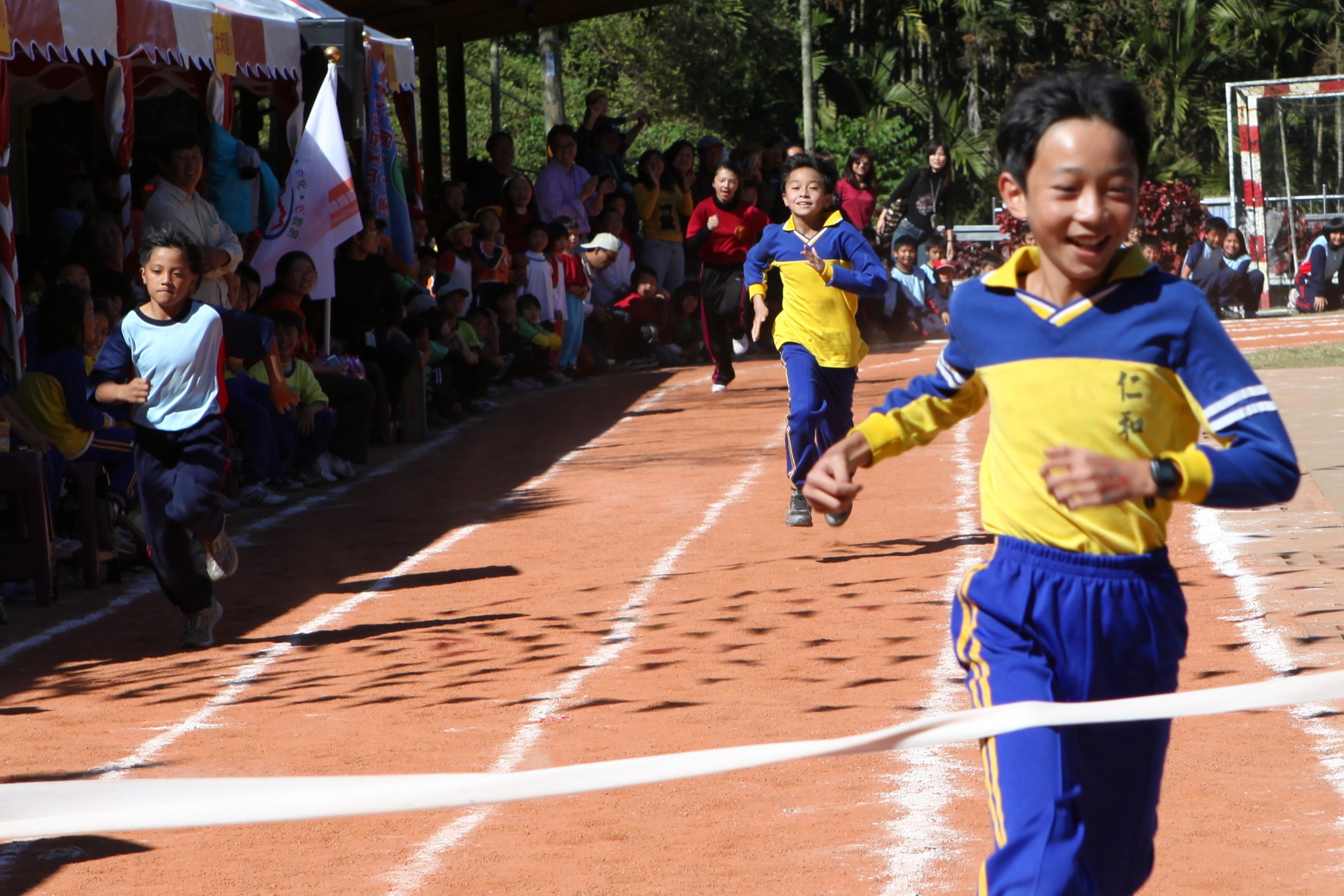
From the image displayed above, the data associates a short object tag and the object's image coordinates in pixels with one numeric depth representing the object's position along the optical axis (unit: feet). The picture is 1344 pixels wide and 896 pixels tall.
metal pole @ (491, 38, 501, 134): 122.01
